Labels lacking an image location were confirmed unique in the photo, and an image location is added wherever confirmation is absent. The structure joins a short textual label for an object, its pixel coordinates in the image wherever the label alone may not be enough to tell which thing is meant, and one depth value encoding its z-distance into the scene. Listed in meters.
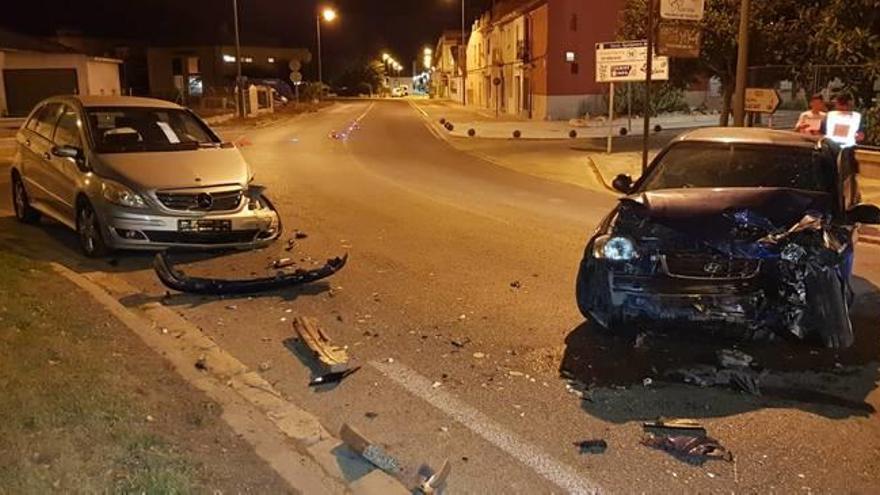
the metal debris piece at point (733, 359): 5.62
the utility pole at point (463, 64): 72.19
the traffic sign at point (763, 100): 16.59
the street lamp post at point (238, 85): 39.44
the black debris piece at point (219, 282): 7.32
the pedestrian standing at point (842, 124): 12.80
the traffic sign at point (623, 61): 19.81
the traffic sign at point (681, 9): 14.80
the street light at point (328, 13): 53.95
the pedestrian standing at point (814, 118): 13.20
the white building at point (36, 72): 35.50
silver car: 8.54
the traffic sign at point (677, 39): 16.03
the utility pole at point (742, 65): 14.39
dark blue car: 5.35
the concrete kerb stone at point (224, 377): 4.13
